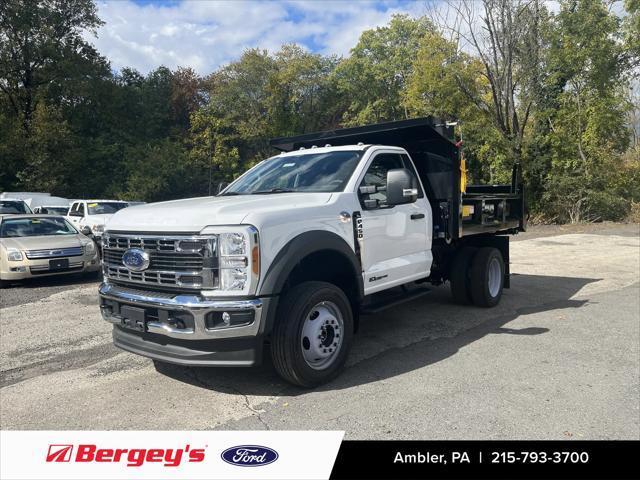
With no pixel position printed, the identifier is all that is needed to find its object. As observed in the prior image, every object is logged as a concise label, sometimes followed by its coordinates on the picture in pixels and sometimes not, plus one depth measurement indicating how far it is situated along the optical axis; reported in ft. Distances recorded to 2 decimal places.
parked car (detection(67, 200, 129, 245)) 49.26
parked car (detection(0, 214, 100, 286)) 29.94
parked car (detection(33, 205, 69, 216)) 59.62
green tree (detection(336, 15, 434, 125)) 122.42
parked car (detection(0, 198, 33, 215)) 51.57
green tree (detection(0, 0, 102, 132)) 108.06
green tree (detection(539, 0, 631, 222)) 71.36
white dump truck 12.14
